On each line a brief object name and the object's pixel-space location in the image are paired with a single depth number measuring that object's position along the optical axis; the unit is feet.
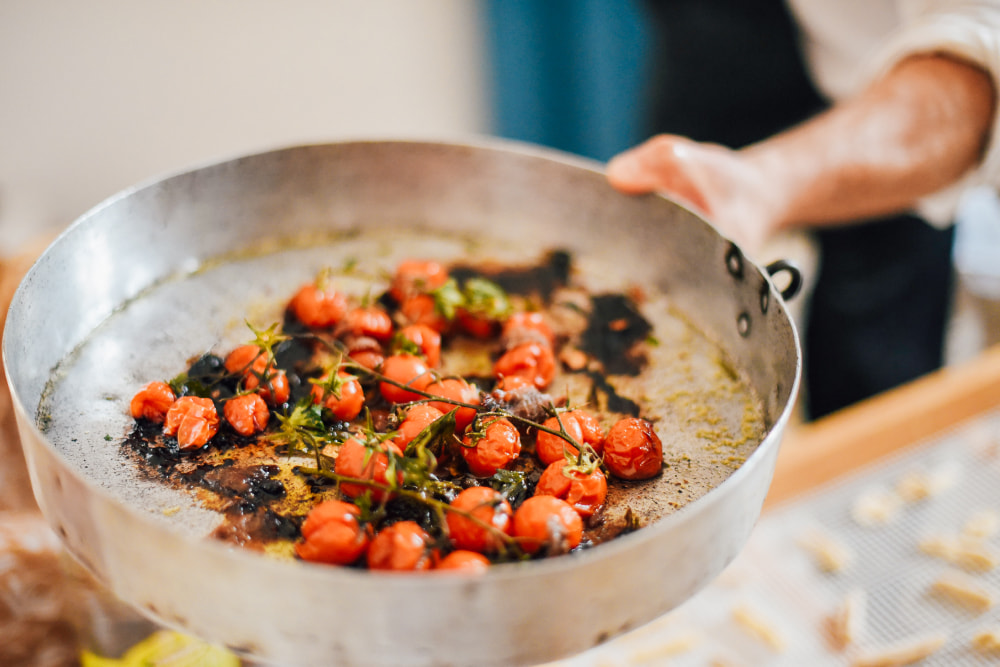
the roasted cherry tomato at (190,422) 2.49
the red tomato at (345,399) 2.63
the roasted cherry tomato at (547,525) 2.11
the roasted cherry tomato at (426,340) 2.98
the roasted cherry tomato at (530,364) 2.89
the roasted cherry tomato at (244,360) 2.76
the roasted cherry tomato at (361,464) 2.23
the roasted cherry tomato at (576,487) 2.31
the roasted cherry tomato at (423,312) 3.18
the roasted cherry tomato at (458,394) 2.60
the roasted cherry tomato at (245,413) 2.57
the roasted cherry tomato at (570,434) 2.50
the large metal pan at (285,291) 1.76
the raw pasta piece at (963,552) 4.20
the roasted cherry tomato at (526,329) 3.02
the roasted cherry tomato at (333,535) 2.10
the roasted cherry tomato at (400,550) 2.06
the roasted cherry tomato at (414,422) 2.47
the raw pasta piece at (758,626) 4.07
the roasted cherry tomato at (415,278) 3.26
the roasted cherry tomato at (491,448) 2.45
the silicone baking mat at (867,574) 4.03
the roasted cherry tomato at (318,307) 3.09
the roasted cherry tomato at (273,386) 2.67
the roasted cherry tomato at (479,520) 2.15
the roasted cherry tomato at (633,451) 2.47
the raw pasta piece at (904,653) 3.83
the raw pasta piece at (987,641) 3.81
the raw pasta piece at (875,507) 4.55
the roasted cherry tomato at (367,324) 3.04
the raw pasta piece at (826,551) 4.39
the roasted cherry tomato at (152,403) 2.57
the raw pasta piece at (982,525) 4.37
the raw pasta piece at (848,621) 4.03
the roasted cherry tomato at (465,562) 2.04
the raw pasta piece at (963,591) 4.02
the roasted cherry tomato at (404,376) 2.75
